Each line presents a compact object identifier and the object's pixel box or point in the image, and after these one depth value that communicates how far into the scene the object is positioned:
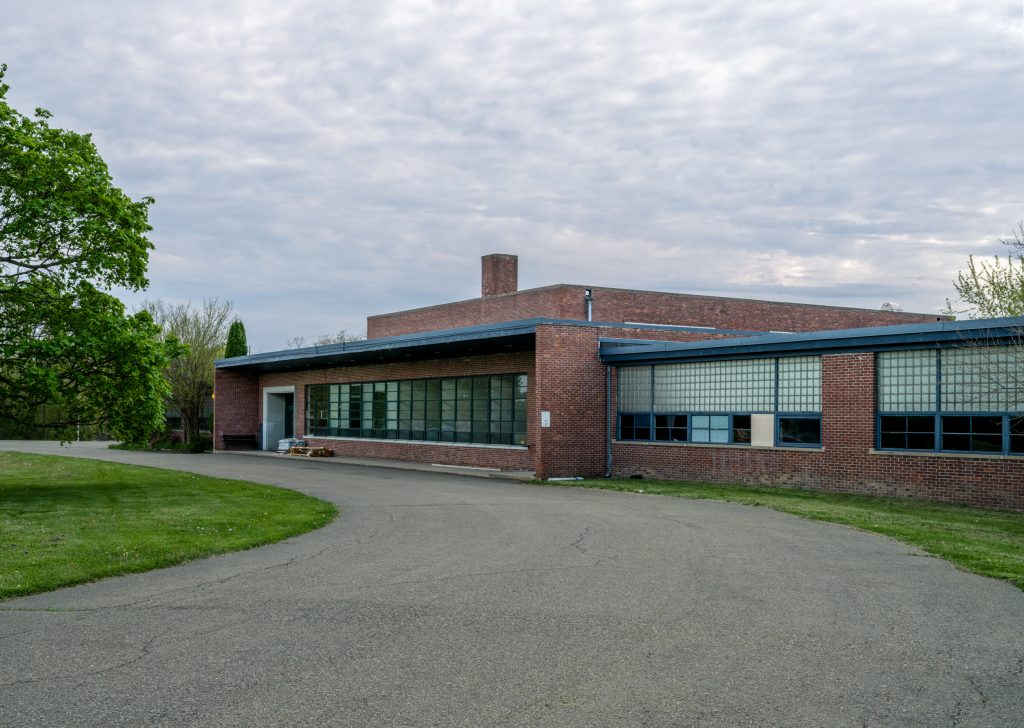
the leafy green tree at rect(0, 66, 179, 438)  19.17
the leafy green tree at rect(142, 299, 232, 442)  50.88
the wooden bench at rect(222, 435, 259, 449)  47.62
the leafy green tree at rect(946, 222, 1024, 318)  31.09
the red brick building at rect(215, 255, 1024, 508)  20.17
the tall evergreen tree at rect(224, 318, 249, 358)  51.38
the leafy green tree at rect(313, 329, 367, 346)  84.56
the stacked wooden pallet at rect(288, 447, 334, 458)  42.09
